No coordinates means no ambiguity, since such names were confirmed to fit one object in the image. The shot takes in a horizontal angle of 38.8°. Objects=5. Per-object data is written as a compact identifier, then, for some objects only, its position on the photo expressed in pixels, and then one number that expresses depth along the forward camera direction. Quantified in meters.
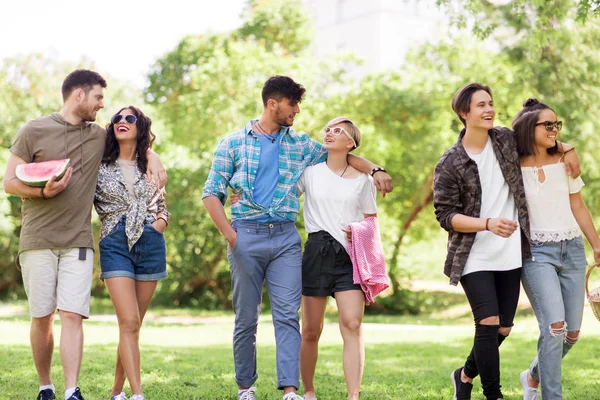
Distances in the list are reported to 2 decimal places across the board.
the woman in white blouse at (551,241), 5.92
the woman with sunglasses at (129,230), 6.07
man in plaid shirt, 6.31
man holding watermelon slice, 6.03
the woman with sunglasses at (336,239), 6.15
